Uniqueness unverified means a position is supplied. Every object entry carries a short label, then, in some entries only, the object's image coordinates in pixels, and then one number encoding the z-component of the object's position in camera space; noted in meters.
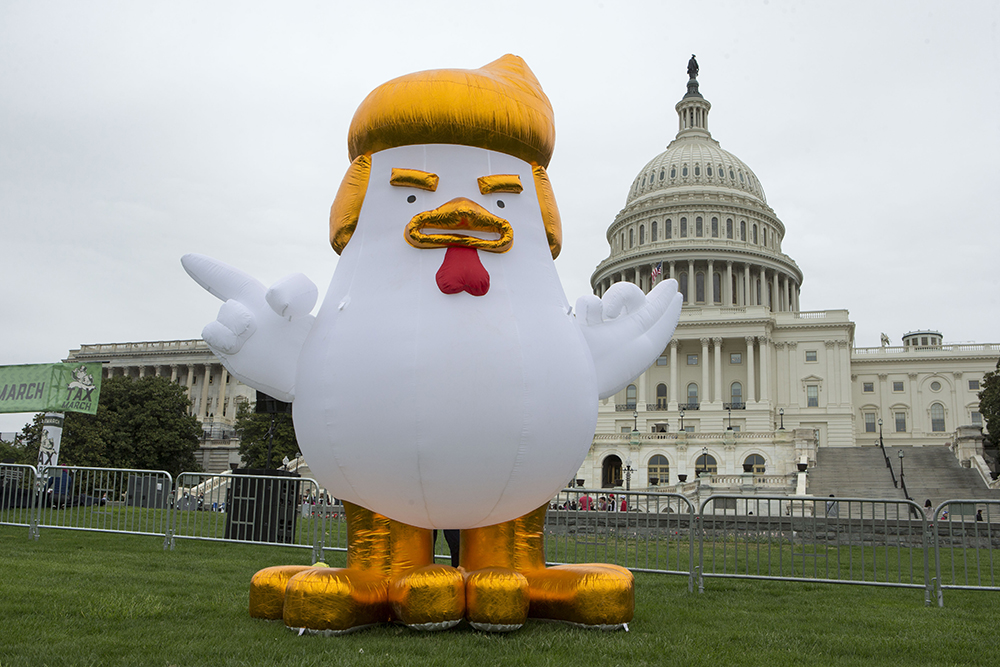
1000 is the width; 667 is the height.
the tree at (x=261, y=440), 45.59
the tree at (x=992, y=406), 36.80
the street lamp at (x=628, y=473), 41.28
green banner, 16.16
